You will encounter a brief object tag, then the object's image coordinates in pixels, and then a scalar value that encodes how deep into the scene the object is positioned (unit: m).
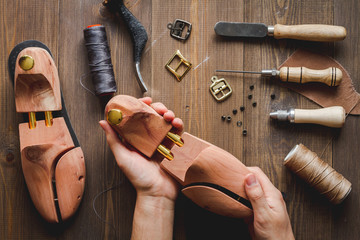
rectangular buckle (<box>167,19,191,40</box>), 1.04
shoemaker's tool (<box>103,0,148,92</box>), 1.01
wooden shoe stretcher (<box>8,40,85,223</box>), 0.95
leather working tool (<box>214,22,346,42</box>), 0.99
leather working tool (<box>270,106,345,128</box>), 0.98
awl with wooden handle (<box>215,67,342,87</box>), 0.99
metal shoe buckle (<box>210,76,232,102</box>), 1.04
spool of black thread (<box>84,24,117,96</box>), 0.99
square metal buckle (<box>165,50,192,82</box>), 1.04
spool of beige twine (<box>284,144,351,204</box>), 0.97
